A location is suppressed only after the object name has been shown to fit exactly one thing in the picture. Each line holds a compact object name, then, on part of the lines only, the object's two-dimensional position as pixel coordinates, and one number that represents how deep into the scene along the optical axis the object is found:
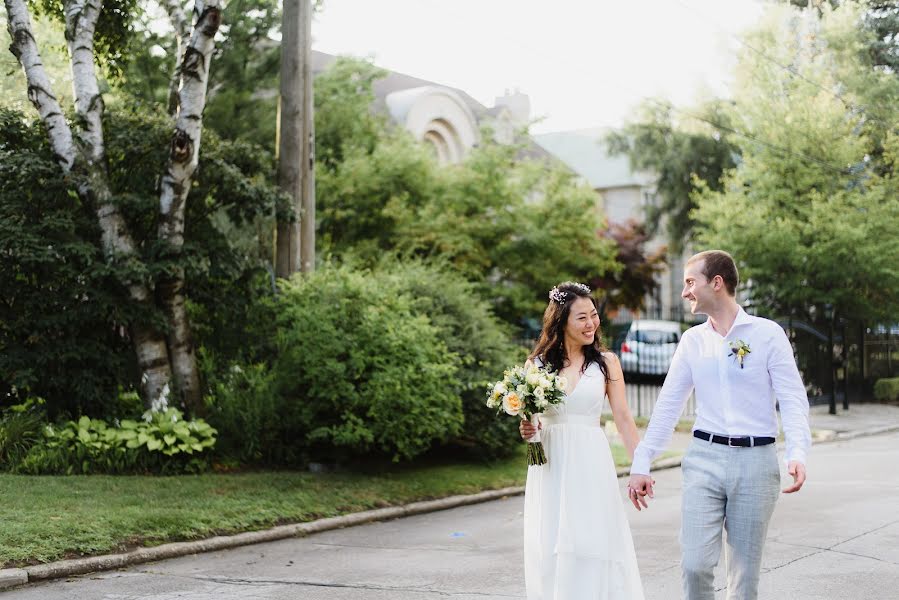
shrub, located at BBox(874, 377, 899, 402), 25.42
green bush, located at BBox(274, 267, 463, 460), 11.01
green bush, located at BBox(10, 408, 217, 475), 10.56
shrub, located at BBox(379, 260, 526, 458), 12.57
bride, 5.23
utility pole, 13.01
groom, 4.55
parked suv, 25.88
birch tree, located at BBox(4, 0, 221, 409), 11.30
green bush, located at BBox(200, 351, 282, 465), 11.73
